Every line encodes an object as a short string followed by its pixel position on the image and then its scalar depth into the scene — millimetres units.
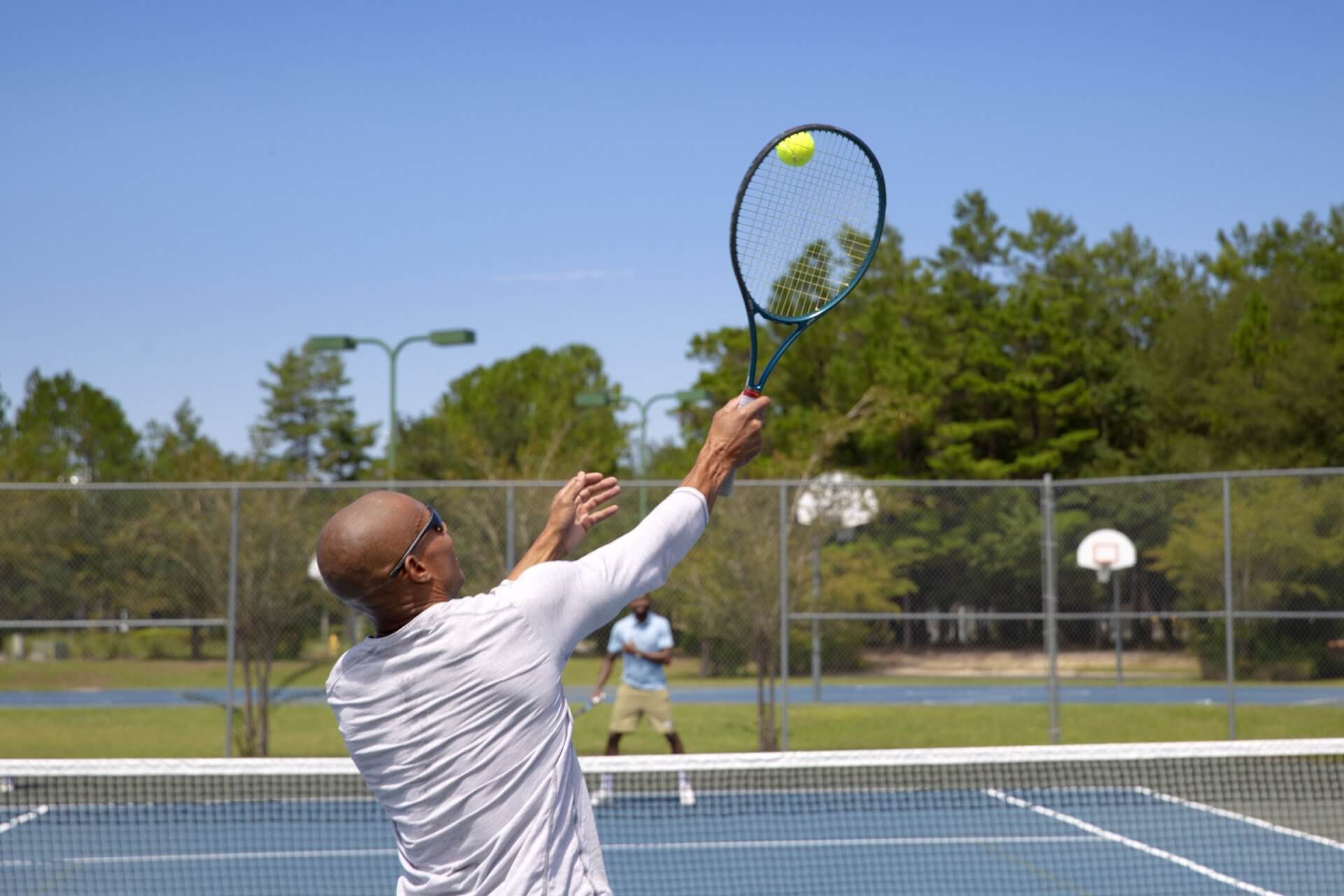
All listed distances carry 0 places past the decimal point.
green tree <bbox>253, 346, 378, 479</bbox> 68688
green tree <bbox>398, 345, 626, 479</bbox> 45062
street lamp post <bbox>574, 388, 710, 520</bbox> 21719
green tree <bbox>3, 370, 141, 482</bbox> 49281
